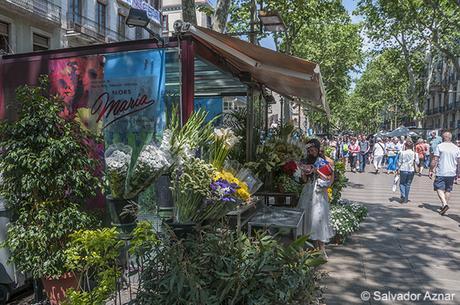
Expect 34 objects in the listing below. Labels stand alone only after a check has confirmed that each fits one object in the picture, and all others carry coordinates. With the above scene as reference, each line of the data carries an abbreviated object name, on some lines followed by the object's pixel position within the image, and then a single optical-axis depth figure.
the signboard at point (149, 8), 27.62
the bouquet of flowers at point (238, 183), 3.74
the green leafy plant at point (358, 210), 7.57
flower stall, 2.77
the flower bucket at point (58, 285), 3.91
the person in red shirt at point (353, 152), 20.83
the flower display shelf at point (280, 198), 6.05
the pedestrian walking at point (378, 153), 19.55
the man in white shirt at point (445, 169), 8.97
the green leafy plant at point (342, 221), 6.45
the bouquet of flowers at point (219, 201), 3.32
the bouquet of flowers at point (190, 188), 3.28
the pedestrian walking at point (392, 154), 18.62
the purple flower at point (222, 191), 3.31
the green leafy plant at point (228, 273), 2.56
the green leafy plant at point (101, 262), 3.04
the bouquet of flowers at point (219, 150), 3.90
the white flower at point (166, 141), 3.47
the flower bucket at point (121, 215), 3.72
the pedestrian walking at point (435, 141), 17.12
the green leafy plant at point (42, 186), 3.72
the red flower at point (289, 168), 6.45
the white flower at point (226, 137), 4.09
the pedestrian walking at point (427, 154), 20.20
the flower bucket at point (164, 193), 3.52
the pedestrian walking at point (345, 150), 21.56
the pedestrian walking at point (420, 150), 18.66
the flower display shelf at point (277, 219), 4.15
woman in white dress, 5.64
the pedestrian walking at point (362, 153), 20.90
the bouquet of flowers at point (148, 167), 3.38
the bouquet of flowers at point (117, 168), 3.60
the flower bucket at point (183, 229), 3.25
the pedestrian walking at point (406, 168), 10.39
